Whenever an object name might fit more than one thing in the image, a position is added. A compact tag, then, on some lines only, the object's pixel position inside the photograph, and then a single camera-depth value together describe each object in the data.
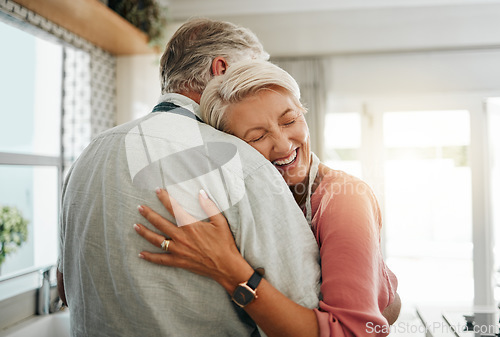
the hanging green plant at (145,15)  2.96
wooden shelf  2.30
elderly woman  0.70
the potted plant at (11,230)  2.38
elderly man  0.71
